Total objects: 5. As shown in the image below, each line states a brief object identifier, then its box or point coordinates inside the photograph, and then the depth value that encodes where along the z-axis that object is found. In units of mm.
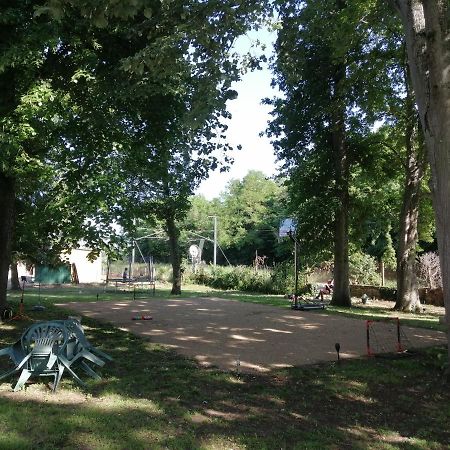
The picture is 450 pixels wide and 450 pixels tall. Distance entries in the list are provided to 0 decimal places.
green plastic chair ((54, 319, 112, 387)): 6781
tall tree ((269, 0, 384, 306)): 19281
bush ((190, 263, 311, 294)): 29781
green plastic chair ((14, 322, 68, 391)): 6227
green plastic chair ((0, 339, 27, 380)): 6410
